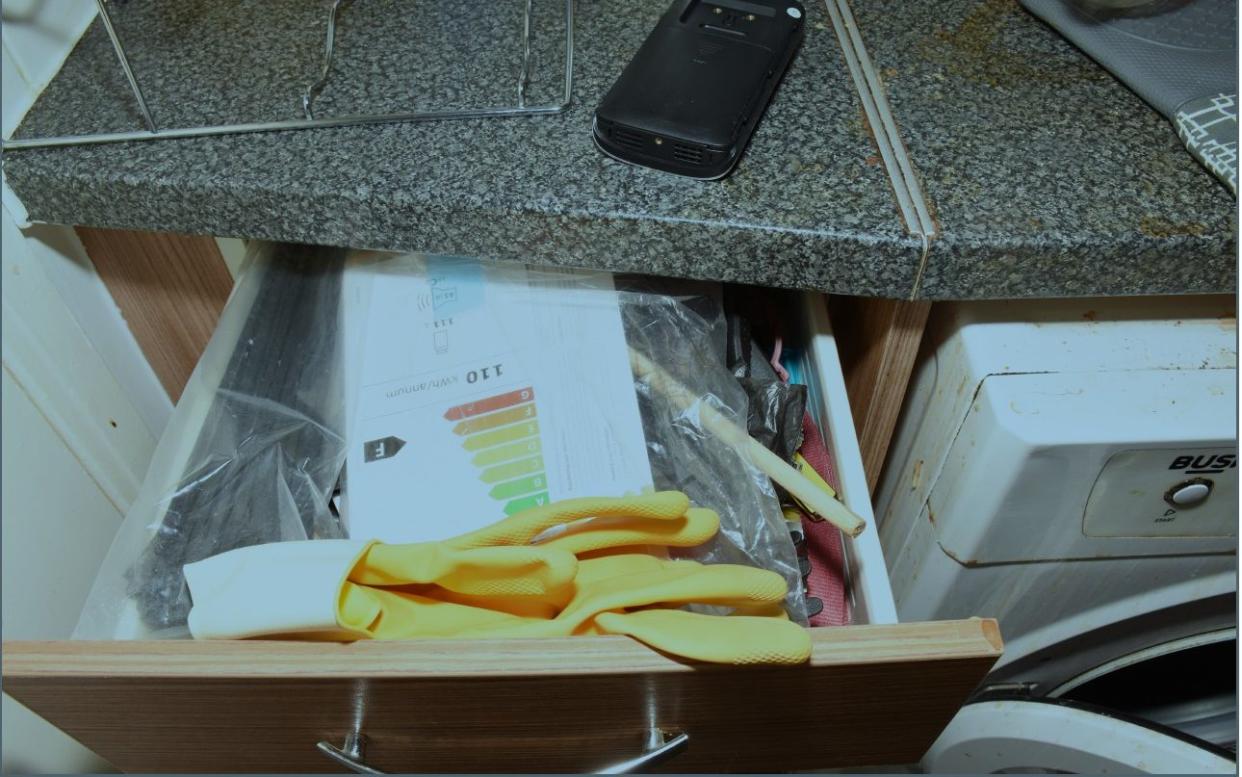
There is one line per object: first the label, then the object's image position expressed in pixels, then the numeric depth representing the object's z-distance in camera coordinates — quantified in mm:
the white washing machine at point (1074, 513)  548
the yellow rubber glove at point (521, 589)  460
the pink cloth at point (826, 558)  614
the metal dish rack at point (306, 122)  609
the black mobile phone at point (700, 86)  564
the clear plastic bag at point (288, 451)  553
